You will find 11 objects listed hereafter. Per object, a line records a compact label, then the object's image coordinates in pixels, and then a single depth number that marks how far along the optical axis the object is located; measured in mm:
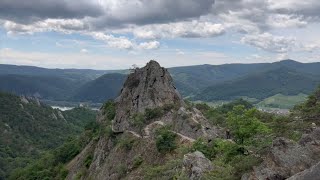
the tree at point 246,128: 37491
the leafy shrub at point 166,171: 28875
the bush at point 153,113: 55469
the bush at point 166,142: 39313
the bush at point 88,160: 58719
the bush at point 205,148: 33897
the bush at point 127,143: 46462
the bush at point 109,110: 71196
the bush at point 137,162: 41350
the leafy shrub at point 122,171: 41893
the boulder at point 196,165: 23354
